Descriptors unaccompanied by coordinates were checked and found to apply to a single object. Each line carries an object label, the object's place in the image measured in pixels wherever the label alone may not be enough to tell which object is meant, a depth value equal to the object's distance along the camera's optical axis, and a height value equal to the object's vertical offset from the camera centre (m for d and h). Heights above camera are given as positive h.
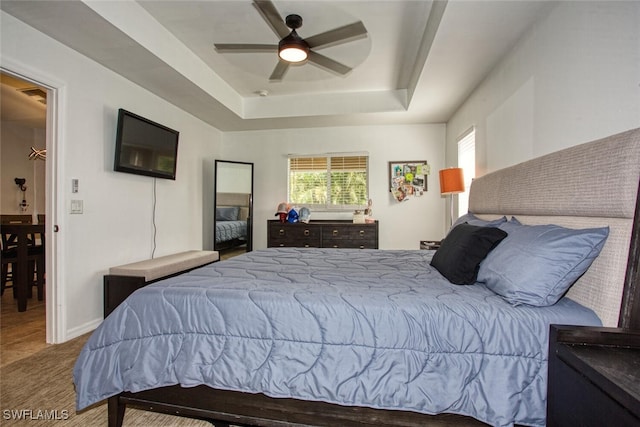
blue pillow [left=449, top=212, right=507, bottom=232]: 1.89 -0.06
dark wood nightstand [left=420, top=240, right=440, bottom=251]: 3.48 -0.40
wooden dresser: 4.28 -0.34
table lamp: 3.35 +0.39
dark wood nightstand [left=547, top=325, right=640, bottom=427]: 0.69 -0.43
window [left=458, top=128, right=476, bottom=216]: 3.44 +0.68
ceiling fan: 2.14 +1.38
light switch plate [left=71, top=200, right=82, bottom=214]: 2.55 +0.04
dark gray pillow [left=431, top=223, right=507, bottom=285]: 1.52 -0.22
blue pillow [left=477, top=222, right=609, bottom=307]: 1.15 -0.21
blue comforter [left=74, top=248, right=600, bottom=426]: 1.10 -0.56
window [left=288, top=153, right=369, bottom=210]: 4.81 +0.54
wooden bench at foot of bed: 2.76 -0.66
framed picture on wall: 4.61 +0.55
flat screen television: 2.93 +0.73
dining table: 2.97 -0.44
